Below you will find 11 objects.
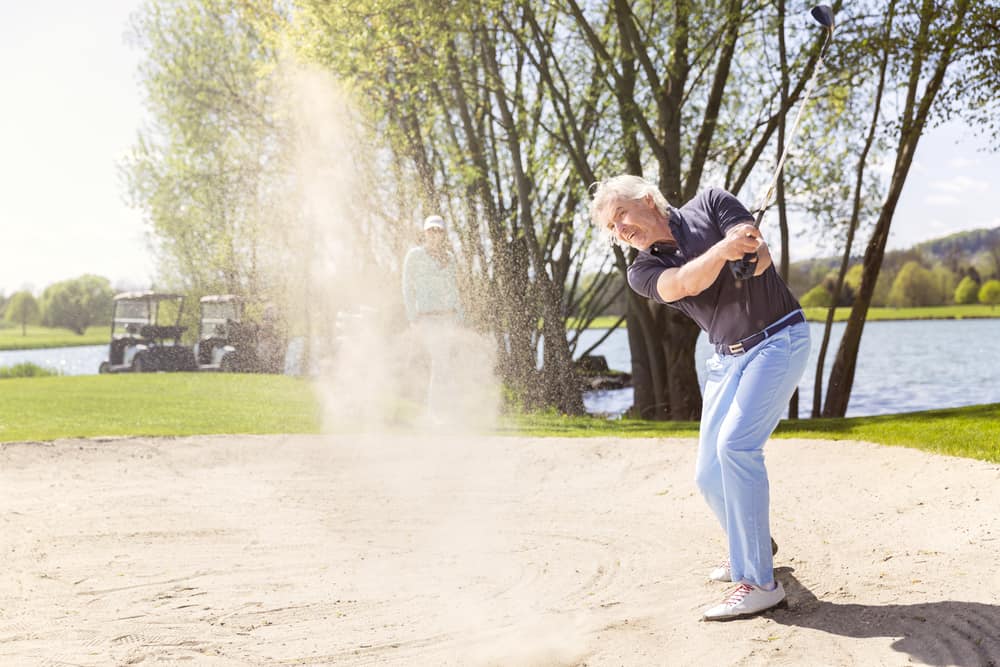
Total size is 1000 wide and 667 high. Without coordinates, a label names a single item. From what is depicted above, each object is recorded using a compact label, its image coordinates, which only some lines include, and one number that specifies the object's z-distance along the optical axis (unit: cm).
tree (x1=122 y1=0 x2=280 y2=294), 2245
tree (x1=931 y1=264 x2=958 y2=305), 7312
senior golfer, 379
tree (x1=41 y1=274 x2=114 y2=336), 6228
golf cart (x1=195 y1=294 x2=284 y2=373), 2395
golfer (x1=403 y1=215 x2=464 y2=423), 991
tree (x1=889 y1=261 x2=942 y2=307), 6762
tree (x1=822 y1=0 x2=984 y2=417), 1188
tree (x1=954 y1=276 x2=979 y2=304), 7894
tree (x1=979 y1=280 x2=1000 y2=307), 7606
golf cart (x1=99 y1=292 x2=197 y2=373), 2383
